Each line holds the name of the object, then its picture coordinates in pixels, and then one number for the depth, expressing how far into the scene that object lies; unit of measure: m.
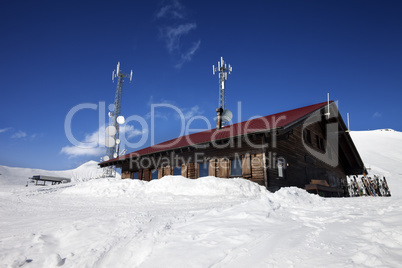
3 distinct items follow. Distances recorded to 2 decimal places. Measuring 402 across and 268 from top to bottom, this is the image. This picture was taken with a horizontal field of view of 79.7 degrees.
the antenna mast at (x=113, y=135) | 29.14
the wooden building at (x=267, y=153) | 13.24
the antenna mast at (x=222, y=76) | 23.38
